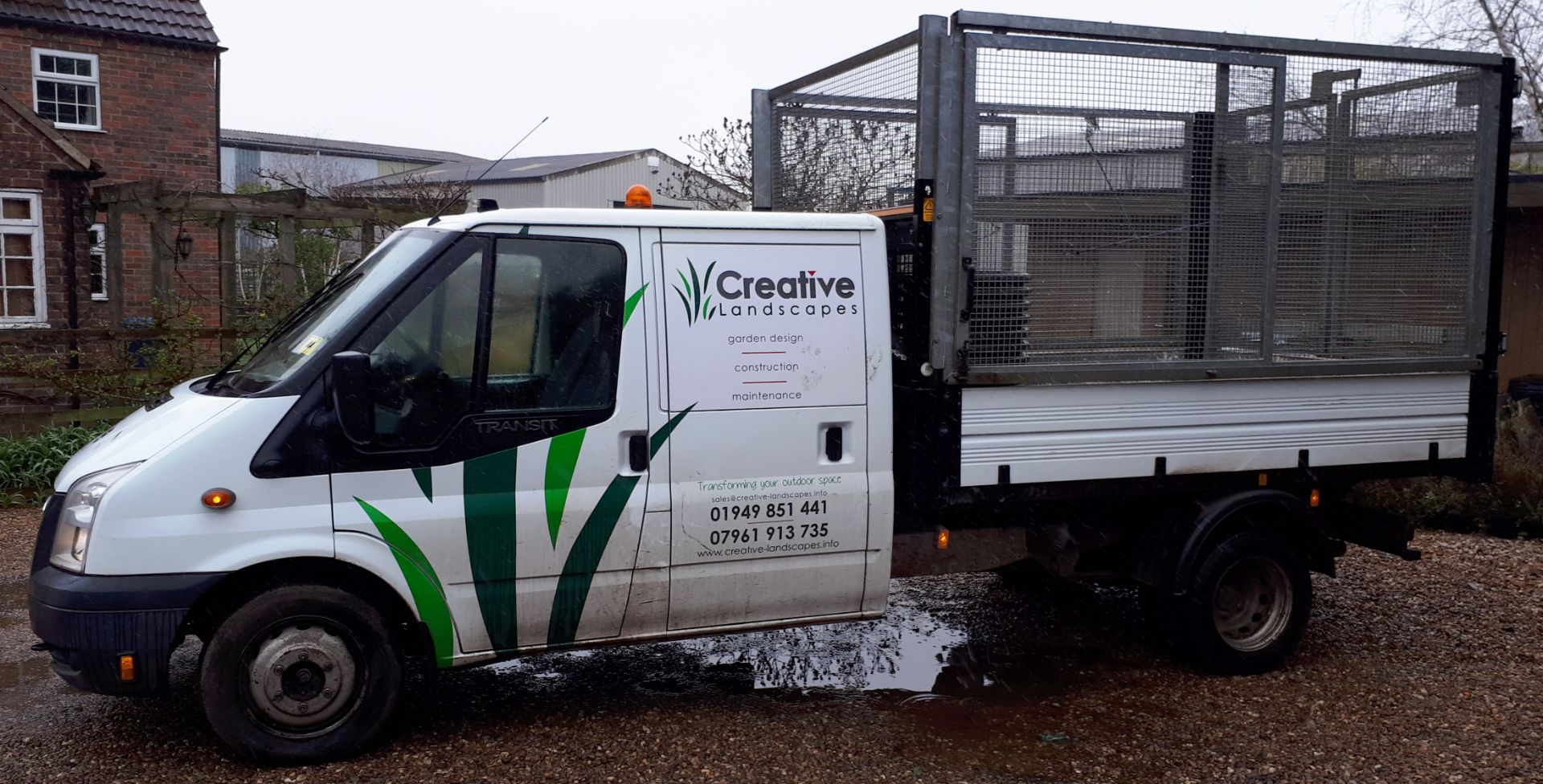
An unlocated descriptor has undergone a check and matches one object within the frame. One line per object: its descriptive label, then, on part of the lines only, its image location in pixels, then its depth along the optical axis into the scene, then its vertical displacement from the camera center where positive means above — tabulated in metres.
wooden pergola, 12.26 +1.08
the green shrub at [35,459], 10.03 -1.18
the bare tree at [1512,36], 22.91 +5.46
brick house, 16.41 +2.72
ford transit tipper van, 4.45 -0.30
